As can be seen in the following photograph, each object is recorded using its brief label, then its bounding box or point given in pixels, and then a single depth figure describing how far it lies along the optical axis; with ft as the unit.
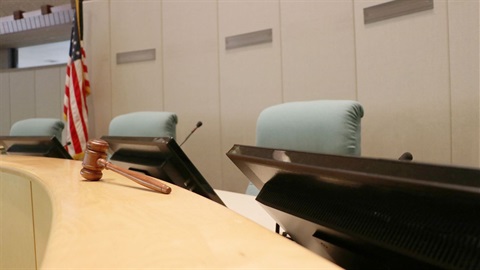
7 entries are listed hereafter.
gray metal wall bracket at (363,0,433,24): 7.45
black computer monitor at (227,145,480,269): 0.89
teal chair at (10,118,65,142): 8.53
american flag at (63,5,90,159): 11.26
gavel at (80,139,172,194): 2.90
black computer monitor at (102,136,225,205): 2.56
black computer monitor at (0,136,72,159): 4.63
